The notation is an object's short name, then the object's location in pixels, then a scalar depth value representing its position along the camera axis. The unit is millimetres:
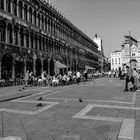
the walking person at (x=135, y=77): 14094
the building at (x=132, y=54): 89312
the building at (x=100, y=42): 103162
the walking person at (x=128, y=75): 13928
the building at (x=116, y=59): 125000
